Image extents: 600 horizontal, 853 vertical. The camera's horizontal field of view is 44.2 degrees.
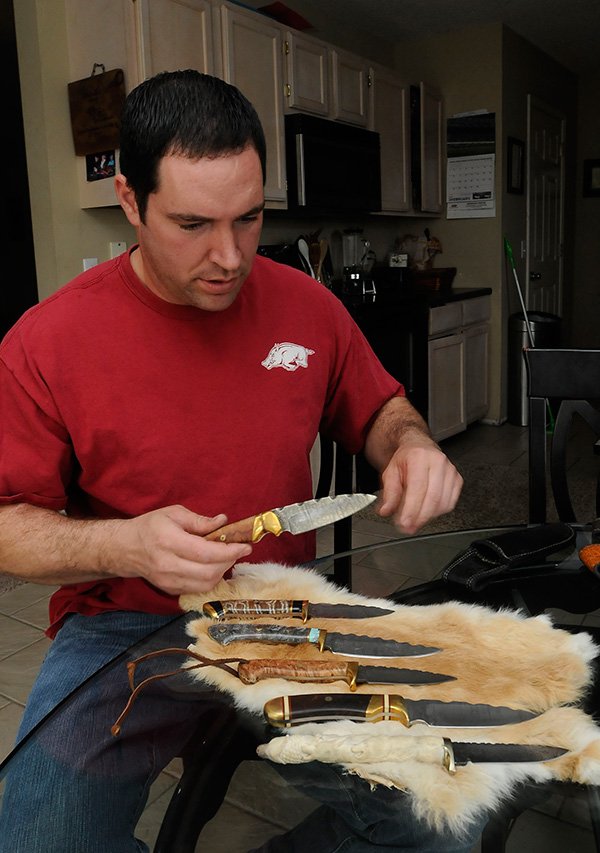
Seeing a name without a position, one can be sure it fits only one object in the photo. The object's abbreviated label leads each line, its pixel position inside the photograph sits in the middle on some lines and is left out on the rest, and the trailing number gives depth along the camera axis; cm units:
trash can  527
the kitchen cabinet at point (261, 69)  326
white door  566
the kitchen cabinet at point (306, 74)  364
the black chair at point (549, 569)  65
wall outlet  321
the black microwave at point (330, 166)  371
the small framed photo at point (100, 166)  291
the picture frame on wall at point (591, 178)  668
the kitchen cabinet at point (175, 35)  287
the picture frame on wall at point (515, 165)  521
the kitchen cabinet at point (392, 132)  445
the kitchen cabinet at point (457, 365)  464
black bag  116
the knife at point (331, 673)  80
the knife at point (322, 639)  85
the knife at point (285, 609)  95
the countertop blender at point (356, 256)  449
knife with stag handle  65
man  107
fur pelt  64
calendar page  520
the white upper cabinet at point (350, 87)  400
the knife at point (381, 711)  72
